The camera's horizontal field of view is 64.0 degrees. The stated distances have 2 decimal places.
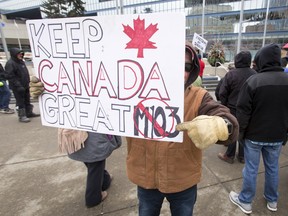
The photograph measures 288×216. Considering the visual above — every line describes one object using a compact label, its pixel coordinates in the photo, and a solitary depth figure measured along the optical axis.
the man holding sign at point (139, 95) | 1.32
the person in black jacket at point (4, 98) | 6.59
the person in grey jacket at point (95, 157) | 2.26
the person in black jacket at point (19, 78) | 5.45
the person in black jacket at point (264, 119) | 2.15
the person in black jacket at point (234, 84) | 3.21
